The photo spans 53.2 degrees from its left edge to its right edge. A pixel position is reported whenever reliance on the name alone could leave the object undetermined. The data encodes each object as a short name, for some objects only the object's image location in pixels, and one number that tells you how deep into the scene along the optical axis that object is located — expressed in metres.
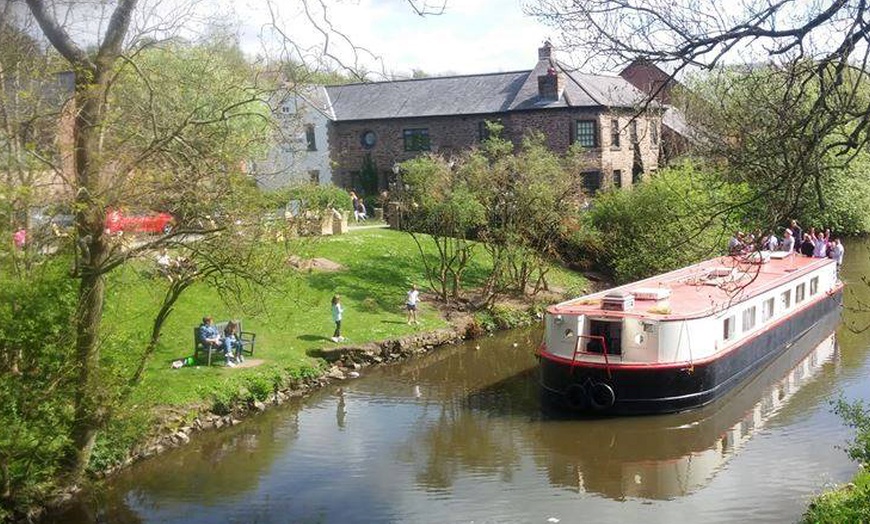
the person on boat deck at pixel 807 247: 30.64
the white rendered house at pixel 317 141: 44.28
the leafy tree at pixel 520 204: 26.67
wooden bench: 19.47
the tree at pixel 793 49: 6.81
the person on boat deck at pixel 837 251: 30.84
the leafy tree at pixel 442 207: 25.77
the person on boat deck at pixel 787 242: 27.23
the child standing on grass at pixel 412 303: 24.56
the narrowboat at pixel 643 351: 17.14
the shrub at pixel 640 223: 28.56
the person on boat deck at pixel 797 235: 31.58
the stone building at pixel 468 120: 38.97
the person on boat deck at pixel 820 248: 29.73
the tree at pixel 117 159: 11.77
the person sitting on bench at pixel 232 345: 19.38
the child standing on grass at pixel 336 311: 22.28
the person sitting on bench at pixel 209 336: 19.33
